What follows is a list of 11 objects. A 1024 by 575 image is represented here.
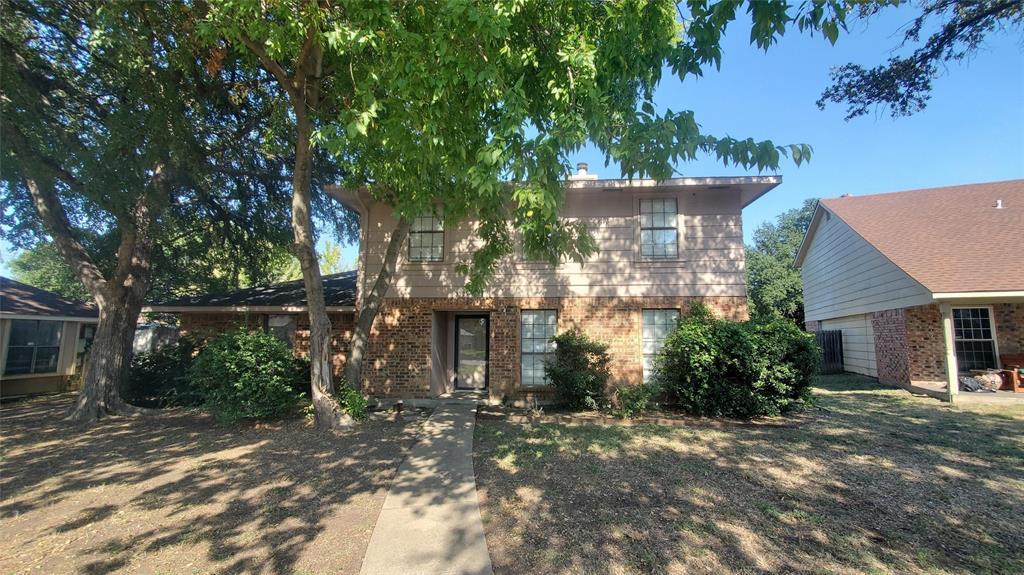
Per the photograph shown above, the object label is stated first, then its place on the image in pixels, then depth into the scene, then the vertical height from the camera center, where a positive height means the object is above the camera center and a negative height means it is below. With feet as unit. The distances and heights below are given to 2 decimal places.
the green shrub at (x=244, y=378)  24.41 -2.59
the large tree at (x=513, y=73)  14.24 +9.07
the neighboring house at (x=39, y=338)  38.01 -0.78
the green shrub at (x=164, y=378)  32.37 -3.52
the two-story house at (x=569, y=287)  31.63 +3.24
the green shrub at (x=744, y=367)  25.20 -1.89
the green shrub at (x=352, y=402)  25.62 -4.04
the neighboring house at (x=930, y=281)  33.50 +4.35
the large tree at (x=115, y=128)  25.12 +12.70
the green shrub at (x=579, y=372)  28.78 -2.52
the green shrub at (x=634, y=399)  27.56 -4.08
